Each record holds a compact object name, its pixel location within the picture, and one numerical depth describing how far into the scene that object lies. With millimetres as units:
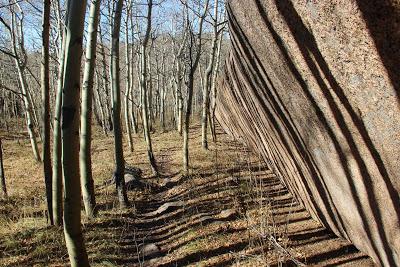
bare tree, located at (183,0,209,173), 8429
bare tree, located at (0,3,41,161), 12052
